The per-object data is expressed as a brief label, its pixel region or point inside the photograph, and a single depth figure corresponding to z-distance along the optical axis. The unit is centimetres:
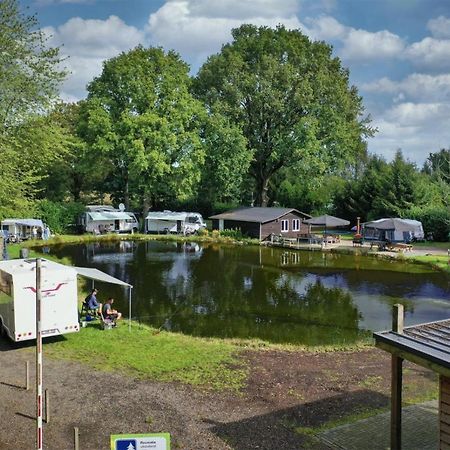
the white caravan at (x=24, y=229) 4359
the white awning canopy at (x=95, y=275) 1977
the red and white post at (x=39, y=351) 833
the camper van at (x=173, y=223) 5159
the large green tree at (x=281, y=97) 5291
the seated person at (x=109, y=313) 1861
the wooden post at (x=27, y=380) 1250
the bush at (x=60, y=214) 4916
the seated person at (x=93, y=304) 1916
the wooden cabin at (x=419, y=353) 782
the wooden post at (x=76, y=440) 912
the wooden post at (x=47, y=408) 1085
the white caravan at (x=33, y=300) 1538
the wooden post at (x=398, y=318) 869
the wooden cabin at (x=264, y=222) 4769
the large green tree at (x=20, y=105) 2502
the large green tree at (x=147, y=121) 4988
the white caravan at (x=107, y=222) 5034
